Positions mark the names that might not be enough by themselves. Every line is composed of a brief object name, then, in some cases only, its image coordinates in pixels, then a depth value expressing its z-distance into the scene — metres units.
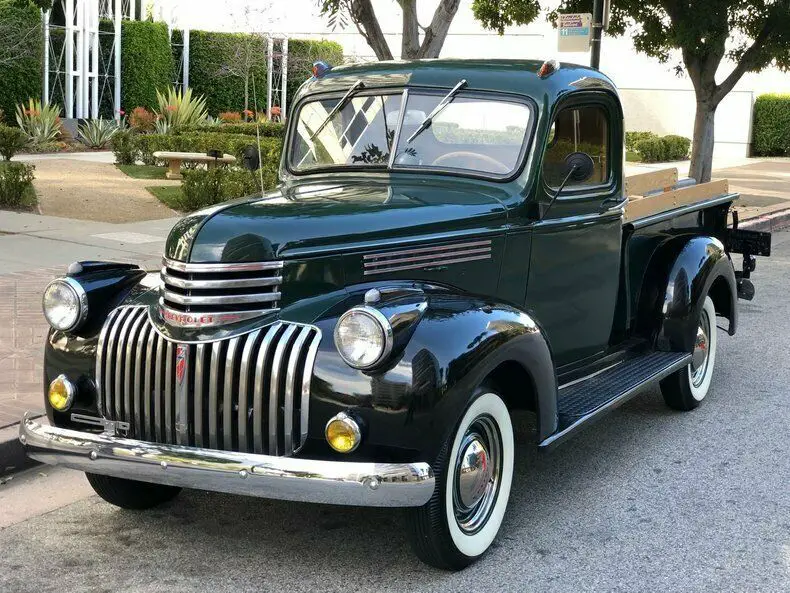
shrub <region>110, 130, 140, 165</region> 19.55
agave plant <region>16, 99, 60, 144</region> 22.12
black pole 13.41
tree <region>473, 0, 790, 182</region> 15.12
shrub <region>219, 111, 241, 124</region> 27.89
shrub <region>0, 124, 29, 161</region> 16.20
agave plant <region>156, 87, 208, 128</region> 24.62
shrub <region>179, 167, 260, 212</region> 13.41
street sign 13.23
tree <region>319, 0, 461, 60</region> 9.67
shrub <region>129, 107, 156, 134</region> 24.89
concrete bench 16.73
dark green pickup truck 3.64
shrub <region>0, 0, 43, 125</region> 25.08
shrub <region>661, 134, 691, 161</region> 27.45
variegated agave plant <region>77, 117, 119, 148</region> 23.70
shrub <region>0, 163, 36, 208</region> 13.33
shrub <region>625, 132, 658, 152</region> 27.69
